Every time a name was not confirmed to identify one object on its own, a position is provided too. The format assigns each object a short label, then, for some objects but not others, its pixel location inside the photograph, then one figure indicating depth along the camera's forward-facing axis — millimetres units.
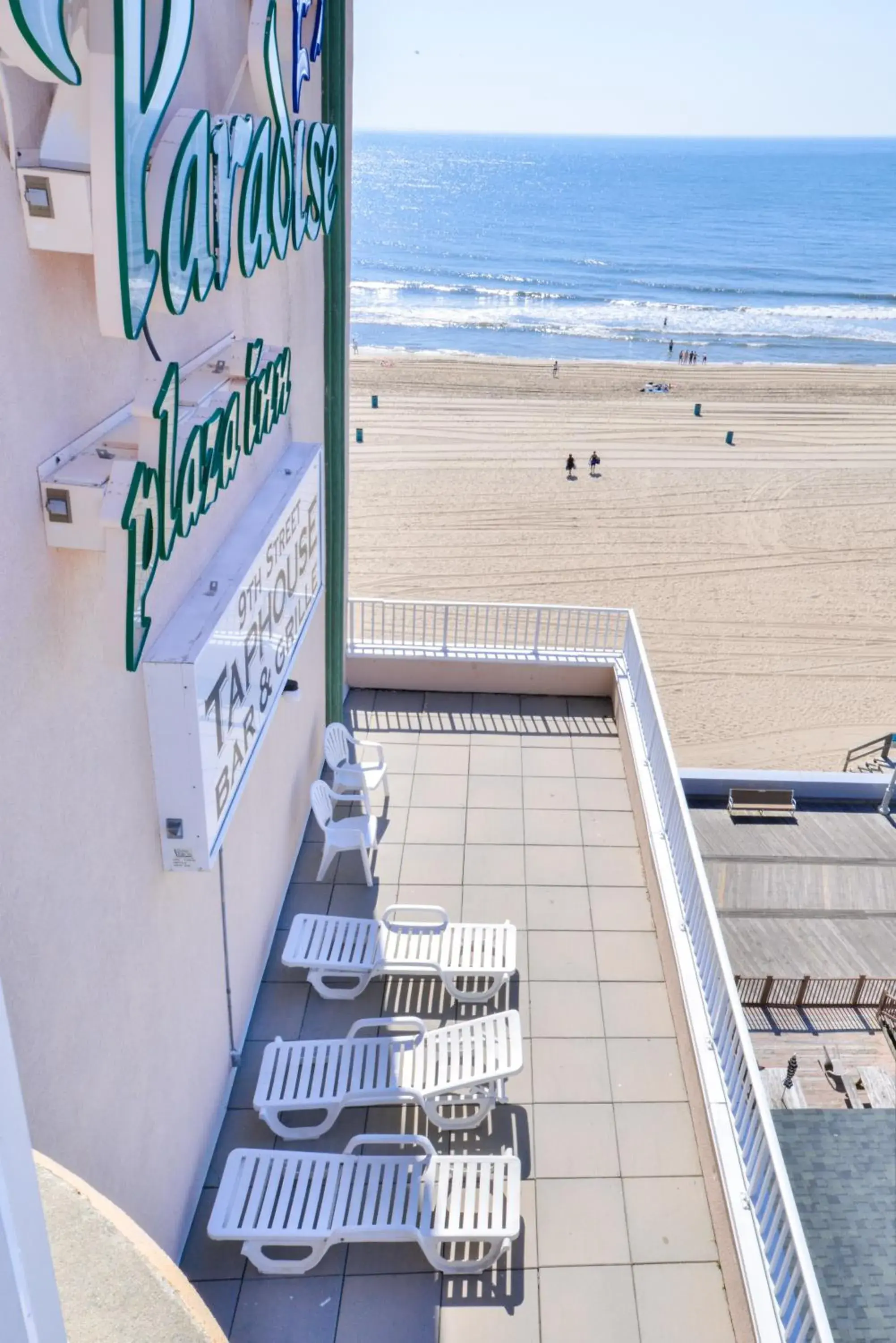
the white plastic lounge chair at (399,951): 6918
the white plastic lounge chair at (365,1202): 5176
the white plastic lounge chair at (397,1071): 5930
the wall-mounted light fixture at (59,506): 3299
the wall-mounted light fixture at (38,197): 2971
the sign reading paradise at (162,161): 2777
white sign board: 4484
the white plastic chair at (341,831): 8023
